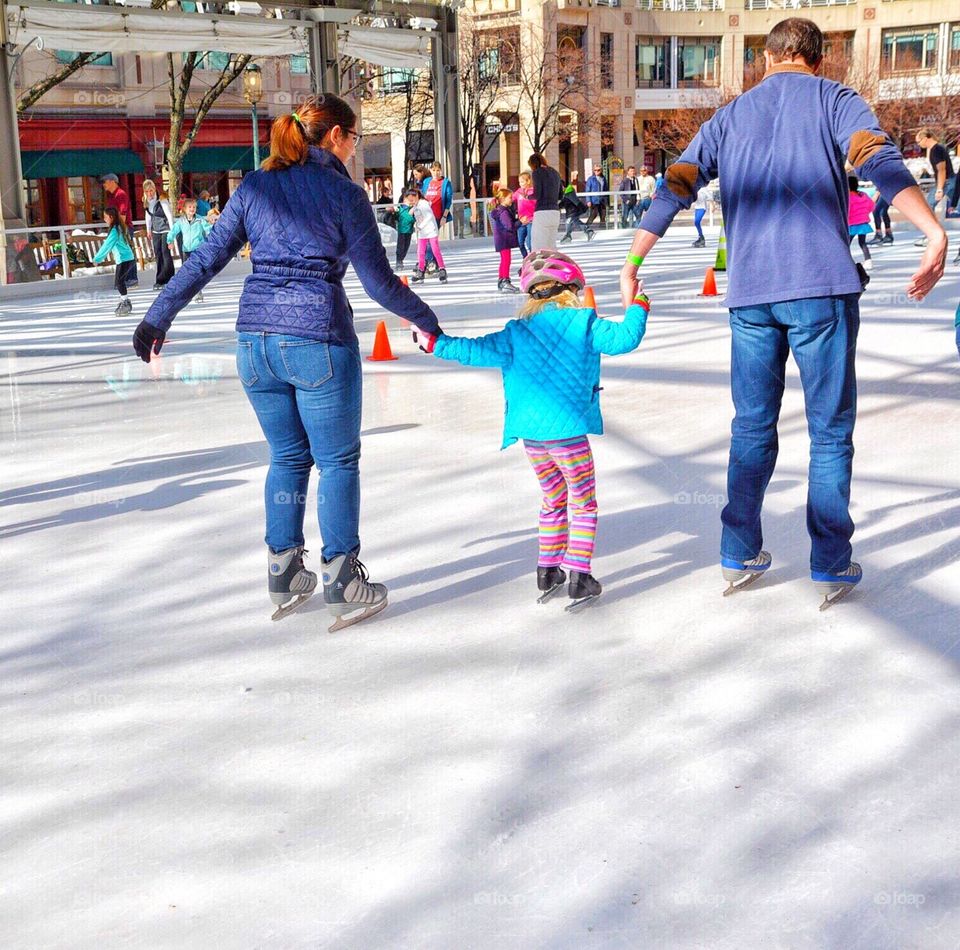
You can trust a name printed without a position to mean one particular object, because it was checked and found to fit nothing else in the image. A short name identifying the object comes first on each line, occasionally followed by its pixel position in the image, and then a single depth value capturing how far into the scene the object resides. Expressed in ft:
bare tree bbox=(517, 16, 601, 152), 159.43
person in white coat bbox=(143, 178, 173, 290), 56.39
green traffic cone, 51.90
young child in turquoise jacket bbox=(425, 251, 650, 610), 13.25
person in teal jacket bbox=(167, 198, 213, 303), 56.54
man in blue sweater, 12.52
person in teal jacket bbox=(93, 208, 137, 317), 50.93
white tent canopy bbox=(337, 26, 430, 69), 77.46
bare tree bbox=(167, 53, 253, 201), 91.15
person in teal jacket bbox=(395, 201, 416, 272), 61.98
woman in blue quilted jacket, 12.57
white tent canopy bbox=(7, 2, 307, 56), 61.72
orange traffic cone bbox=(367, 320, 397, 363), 33.19
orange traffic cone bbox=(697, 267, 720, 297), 44.24
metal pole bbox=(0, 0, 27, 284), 61.00
